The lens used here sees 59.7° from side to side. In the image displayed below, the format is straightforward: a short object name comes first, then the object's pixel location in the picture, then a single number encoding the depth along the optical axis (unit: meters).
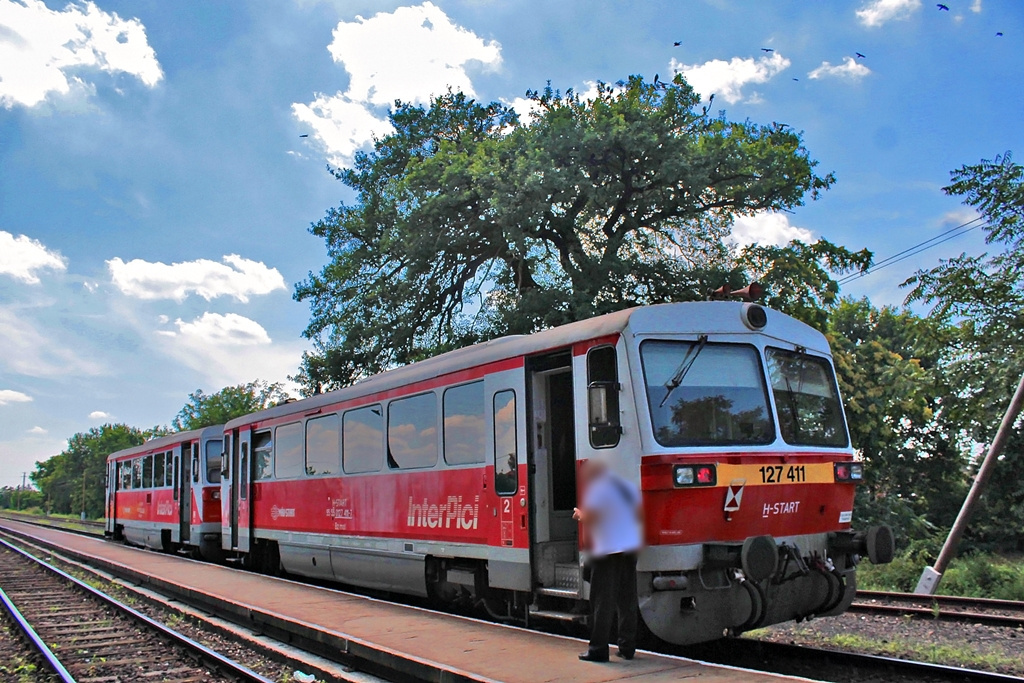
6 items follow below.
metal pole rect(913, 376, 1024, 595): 13.47
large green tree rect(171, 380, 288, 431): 76.44
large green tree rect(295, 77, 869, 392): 21.08
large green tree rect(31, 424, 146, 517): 95.91
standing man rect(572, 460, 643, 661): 6.67
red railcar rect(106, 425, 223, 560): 19.81
